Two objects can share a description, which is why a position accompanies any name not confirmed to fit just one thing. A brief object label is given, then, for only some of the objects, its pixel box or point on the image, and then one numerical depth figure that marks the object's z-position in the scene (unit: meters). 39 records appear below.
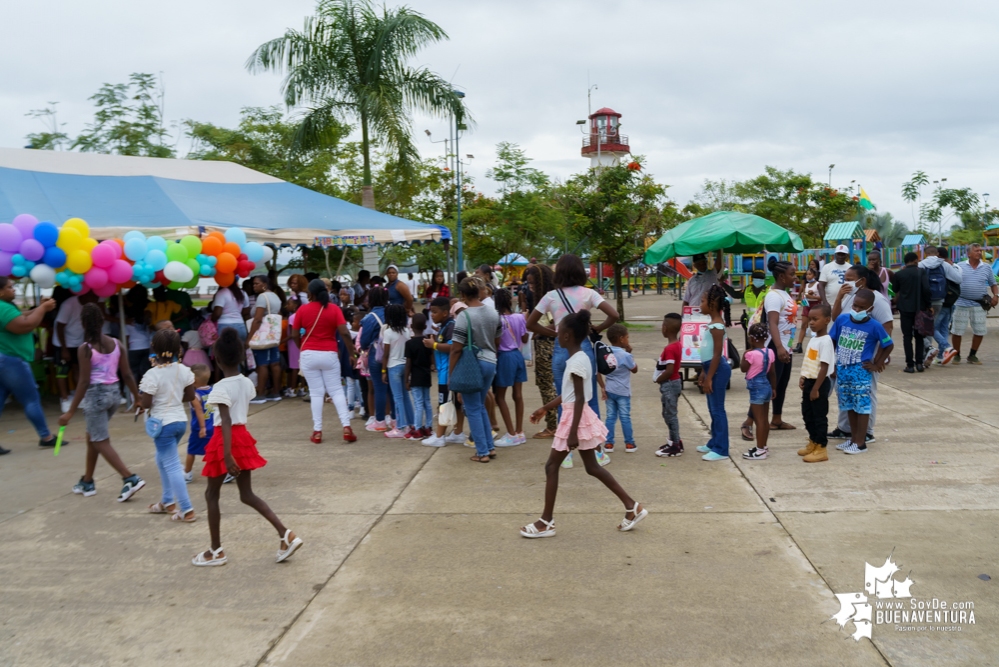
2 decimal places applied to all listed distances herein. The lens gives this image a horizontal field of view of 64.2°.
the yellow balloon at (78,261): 9.27
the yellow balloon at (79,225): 9.48
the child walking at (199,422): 6.22
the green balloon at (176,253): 9.99
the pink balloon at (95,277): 9.39
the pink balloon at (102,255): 9.33
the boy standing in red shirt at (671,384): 7.05
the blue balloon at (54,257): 9.20
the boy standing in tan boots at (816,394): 6.69
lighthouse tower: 57.25
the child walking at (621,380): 7.09
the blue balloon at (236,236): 10.90
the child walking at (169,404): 5.66
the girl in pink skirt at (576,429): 5.03
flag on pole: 35.97
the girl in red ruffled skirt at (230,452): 4.79
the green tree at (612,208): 18.80
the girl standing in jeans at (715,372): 6.71
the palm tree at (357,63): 17.31
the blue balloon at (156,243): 9.92
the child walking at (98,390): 6.16
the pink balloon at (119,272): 9.51
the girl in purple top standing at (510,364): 7.81
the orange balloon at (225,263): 10.55
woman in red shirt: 8.13
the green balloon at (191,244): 10.19
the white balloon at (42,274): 9.14
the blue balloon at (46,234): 9.12
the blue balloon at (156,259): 9.73
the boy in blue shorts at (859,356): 6.84
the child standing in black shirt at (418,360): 7.81
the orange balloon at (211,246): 10.44
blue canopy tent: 11.09
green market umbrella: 11.70
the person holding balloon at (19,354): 8.18
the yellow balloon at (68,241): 9.30
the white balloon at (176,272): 9.82
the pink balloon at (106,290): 9.55
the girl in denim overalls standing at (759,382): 6.96
